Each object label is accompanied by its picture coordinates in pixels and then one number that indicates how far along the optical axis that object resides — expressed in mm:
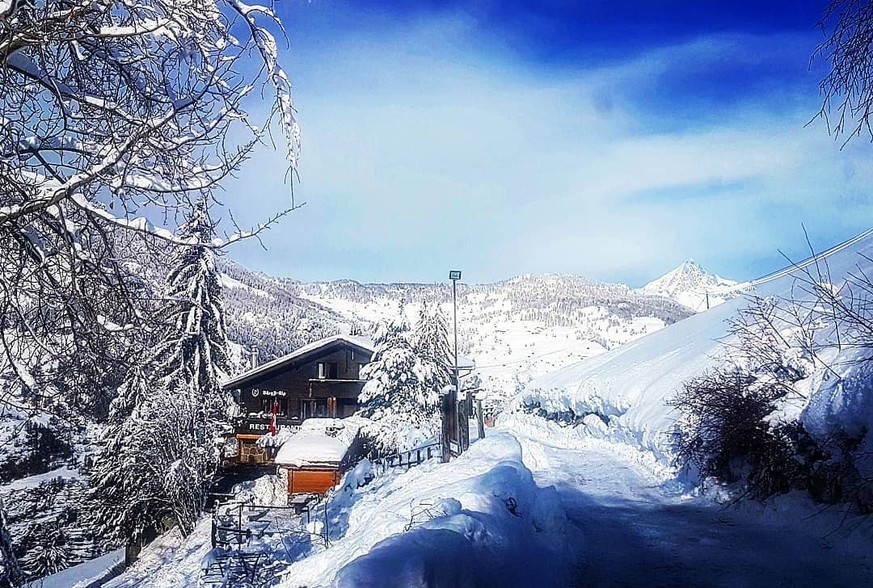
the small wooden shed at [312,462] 22391
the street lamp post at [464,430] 17250
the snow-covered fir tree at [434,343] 33719
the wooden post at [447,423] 16984
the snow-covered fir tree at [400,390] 29862
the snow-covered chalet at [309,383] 36594
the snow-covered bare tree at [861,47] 3865
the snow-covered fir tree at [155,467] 21578
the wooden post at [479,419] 22292
